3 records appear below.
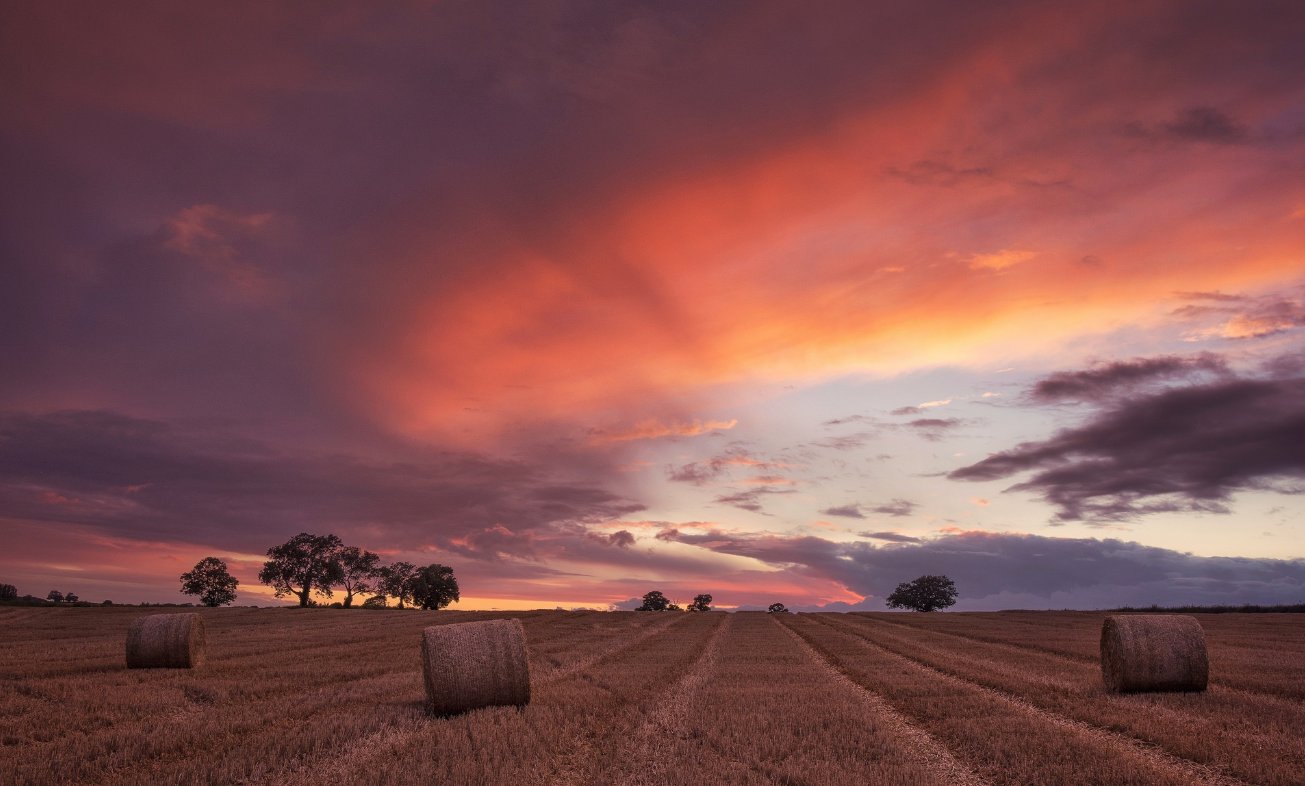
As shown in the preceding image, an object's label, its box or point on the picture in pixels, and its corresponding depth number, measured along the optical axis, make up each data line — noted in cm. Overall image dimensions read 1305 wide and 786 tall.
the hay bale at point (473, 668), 1458
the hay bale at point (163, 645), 2188
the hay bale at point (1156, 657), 1741
